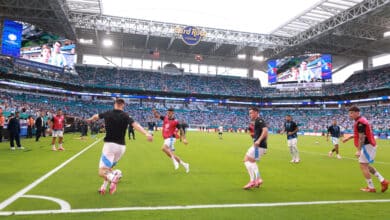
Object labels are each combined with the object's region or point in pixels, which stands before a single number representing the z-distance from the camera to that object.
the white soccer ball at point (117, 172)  6.61
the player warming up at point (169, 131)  11.02
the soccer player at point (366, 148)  7.70
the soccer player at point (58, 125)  16.62
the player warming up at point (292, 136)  14.77
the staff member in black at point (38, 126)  23.98
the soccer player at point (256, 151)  7.89
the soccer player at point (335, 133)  17.25
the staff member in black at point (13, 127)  16.33
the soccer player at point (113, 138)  6.48
